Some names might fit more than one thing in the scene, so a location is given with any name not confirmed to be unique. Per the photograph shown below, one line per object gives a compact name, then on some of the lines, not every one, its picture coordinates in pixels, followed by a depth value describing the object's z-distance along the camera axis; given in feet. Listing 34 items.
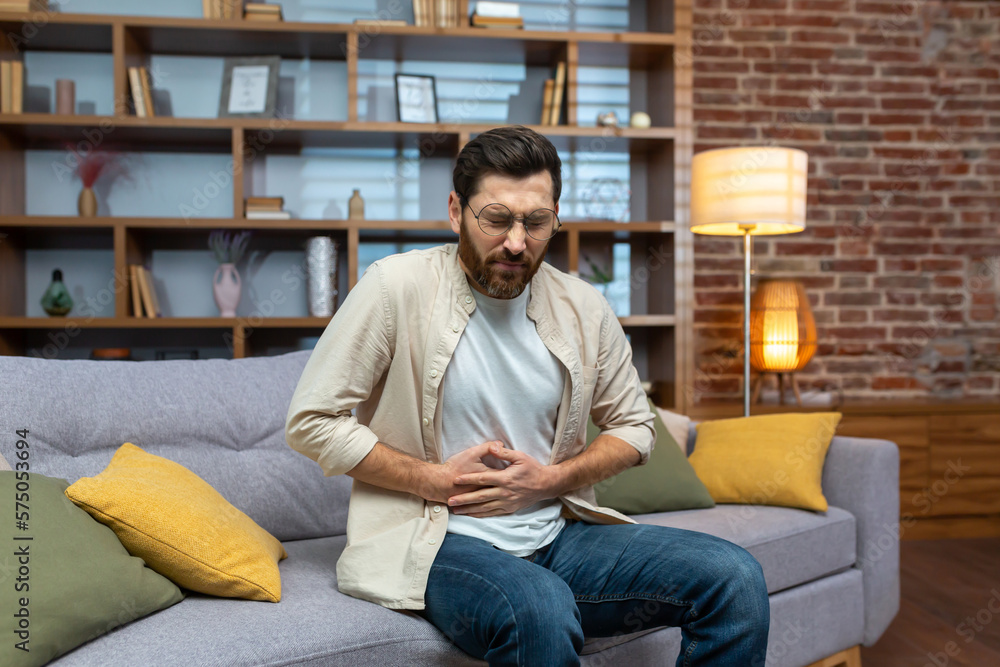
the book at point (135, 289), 9.48
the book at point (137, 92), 9.48
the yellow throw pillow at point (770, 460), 6.56
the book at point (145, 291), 9.51
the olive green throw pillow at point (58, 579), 3.24
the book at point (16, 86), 9.35
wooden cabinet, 10.11
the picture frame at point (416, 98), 10.25
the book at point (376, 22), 9.66
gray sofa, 3.75
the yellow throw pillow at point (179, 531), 3.95
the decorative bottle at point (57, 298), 9.50
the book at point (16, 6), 9.27
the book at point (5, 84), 9.32
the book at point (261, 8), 9.61
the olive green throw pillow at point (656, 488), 6.37
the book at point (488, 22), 10.00
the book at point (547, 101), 10.22
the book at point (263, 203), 9.69
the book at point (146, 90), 9.52
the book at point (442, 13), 9.93
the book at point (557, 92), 10.21
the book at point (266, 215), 9.67
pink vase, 9.82
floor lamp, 8.46
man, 3.93
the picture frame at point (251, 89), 9.95
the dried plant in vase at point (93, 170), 9.61
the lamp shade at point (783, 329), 10.24
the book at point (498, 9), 10.05
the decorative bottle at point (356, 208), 9.97
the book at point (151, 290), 9.60
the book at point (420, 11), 9.95
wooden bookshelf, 9.42
